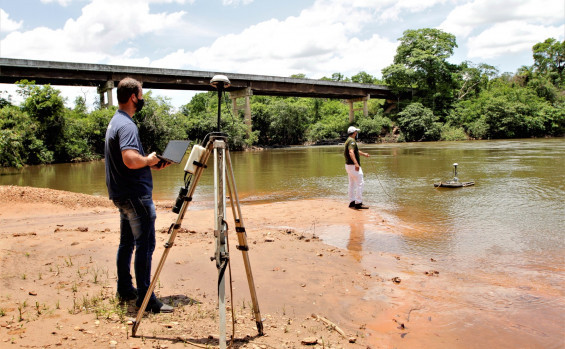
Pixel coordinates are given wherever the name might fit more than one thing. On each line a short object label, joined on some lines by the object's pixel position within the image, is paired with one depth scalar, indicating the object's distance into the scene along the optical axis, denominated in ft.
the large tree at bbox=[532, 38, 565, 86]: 221.25
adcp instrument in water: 41.63
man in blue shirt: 11.05
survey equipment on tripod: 9.63
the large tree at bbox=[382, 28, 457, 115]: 193.77
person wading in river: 31.58
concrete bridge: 113.19
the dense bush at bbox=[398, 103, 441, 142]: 179.63
